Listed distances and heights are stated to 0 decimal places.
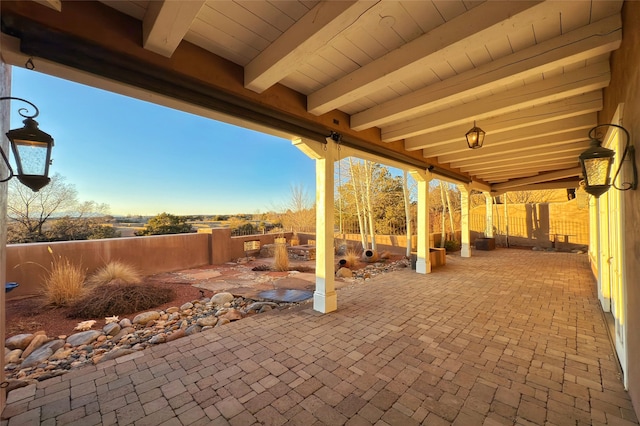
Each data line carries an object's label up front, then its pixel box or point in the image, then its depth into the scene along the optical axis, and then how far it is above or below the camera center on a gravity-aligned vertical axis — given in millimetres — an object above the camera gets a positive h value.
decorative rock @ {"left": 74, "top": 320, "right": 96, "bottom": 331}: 3396 -1493
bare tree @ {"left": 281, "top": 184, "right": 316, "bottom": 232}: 12273 +356
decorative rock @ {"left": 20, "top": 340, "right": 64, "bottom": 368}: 2568 -1488
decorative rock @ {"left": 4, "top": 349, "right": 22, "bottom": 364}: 2631 -1489
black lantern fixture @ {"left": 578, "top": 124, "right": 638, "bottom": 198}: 1827 +369
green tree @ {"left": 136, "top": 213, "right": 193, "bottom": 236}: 11652 -300
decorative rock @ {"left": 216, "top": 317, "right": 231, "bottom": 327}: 3398 -1464
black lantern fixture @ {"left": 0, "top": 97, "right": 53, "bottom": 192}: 1570 +454
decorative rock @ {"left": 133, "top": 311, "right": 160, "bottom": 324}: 3597 -1474
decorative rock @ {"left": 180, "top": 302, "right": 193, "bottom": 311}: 4124 -1497
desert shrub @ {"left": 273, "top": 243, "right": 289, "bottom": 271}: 7270 -1303
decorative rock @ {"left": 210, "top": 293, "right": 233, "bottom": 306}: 4366 -1461
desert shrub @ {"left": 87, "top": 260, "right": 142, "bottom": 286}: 4827 -1162
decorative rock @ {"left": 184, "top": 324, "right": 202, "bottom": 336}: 3162 -1477
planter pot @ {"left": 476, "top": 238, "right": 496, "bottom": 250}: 10109 -1188
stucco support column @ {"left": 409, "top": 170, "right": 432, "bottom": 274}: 6062 -225
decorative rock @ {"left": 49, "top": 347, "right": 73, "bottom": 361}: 2690 -1511
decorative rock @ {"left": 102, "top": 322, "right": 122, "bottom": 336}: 3254 -1482
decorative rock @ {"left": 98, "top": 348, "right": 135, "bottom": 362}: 2523 -1426
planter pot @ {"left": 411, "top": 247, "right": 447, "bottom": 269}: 6511 -1150
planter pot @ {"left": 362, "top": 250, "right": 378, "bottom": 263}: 8195 -1334
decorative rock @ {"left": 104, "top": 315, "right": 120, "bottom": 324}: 3602 -1498
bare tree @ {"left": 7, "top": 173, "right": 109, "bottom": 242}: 7375 +371
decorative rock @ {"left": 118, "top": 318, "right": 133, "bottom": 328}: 3504 -1504
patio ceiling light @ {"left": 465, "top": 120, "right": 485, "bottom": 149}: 3508 +1134
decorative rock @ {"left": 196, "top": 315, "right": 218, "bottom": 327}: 3394 -1459
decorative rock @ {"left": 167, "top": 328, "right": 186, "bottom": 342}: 2950 -1434
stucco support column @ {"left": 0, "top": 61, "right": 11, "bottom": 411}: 1741 +211
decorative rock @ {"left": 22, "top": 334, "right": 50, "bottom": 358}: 2796 -1484
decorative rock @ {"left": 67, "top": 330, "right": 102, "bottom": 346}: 3010 -1483
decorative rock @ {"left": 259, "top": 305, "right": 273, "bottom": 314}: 3853 -1456
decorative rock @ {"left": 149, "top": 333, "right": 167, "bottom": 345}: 2854 -1418
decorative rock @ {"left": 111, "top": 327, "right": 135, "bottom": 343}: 3107 -1523
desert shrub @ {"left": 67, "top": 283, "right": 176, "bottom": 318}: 3872 -1386
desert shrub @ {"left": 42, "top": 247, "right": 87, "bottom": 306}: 4105 -1159
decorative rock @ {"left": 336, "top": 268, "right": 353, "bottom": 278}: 6137 -1430
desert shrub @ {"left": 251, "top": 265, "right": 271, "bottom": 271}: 7309 -1511
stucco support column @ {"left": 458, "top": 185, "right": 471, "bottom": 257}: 8383 -267
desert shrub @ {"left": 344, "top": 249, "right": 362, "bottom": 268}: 7365 -1336
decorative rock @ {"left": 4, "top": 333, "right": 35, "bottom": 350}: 2885 -1447
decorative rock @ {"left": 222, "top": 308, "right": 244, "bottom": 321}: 3603 -1459
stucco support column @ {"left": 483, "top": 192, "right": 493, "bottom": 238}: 10328 -55
